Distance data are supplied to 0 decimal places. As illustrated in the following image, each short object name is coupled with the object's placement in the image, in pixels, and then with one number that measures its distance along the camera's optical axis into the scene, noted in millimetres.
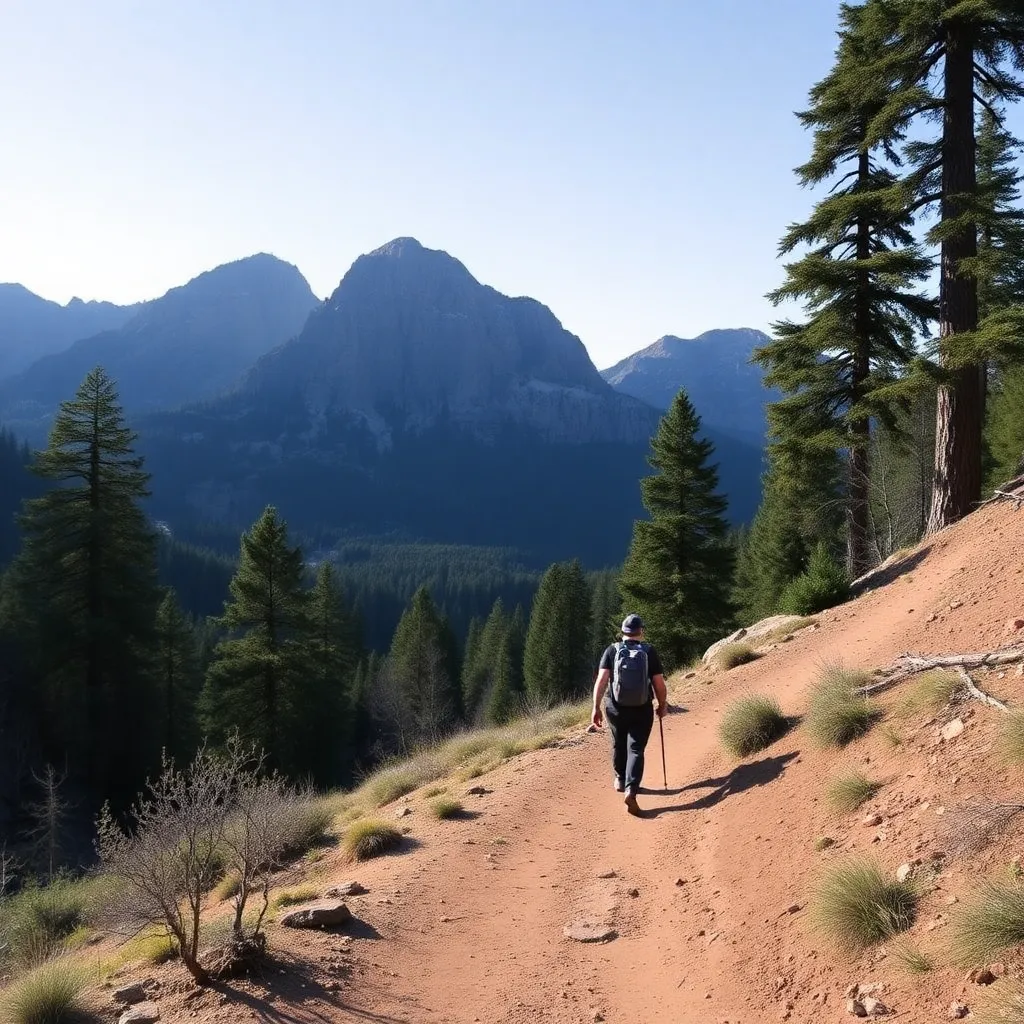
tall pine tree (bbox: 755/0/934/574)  13977
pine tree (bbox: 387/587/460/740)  42812
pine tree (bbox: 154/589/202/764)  26344
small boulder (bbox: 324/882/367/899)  6004
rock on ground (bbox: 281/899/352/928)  5305
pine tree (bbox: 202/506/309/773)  22547
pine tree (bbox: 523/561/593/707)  43844
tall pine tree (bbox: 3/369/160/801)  22062
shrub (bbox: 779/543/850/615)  13375
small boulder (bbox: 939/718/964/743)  5145
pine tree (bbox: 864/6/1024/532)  10953
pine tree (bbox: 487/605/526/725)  41219
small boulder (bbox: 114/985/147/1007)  4471
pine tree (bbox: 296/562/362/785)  23938
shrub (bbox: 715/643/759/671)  12273
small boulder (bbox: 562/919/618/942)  5145
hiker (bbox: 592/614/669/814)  7527
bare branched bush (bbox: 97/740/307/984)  4453
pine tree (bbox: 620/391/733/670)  21516
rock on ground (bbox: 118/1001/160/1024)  4113
